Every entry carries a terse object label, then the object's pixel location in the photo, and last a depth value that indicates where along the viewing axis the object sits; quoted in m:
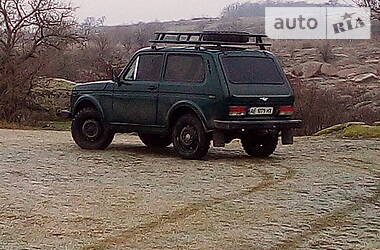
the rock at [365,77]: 49.19
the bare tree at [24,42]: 33.00
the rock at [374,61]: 59.48
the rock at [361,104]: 32.16
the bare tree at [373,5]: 22.62
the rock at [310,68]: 50.69
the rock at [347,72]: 52.62
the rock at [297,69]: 44.89
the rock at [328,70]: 52.56
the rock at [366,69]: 53.83
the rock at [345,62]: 60.07
